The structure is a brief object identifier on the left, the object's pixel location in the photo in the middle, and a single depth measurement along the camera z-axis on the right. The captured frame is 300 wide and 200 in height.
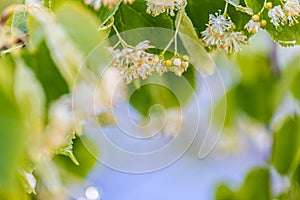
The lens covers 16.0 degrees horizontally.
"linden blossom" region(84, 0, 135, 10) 0.48
